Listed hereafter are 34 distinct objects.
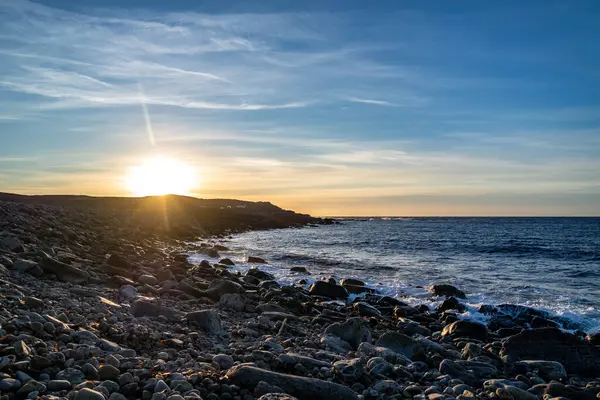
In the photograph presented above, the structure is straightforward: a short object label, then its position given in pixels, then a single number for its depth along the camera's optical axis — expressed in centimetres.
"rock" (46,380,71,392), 428
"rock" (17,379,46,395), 407
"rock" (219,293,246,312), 1078
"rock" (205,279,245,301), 1177
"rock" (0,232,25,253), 1131
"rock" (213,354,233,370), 593
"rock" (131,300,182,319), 801
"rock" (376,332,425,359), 823
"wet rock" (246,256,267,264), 2474
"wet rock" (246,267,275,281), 1812
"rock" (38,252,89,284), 977
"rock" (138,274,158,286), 1201
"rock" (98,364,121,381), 481
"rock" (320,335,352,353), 814
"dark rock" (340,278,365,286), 1724
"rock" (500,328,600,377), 855
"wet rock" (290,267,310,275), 2081
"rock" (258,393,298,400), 470
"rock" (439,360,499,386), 719
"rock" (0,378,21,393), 405
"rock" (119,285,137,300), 962
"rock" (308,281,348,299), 1542
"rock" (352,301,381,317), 1245
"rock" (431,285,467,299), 1554
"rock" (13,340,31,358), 469
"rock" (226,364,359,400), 525
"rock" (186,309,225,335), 781
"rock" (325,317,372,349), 871
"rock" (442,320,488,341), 1053
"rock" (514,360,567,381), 793
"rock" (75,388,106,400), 410
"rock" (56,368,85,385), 452
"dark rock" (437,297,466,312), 1387
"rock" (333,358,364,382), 619
